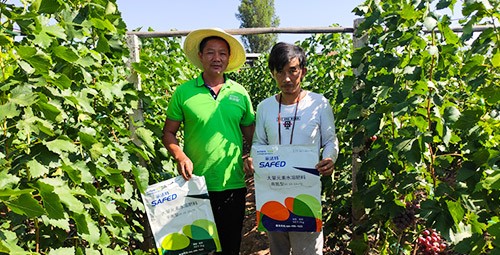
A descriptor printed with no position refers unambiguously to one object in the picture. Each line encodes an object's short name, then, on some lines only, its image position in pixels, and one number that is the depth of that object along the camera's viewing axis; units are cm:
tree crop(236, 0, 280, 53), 5288
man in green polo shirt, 240
